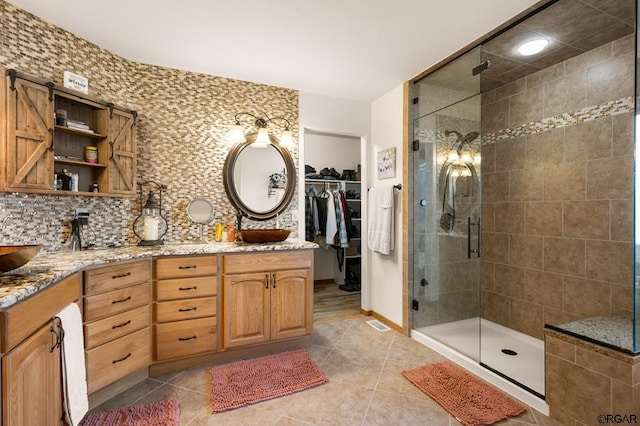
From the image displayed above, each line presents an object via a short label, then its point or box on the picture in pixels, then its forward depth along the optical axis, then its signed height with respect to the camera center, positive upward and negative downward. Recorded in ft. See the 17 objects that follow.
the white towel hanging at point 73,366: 4.93 -2.59
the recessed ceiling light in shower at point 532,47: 7.48 +4.08
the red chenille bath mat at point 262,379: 6.56 -3.95
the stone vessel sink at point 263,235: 8.78 -0.73
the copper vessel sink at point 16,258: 4.31 -0.69
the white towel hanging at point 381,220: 10.42 -0.34
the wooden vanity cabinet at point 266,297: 8.09 -2.36
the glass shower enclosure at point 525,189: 7.29 +0.63
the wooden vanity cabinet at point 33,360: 3.59 -1.95
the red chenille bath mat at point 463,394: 5.96 -3.92
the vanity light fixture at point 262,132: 9.71 +2.49
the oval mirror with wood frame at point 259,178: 9.77 +1.03
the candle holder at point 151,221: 8.34 -0.30
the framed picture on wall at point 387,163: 10.62 +1.65
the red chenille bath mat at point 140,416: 5.78 -3.96
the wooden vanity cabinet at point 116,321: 6.15 -2.37
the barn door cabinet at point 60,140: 5.98 +1.58
